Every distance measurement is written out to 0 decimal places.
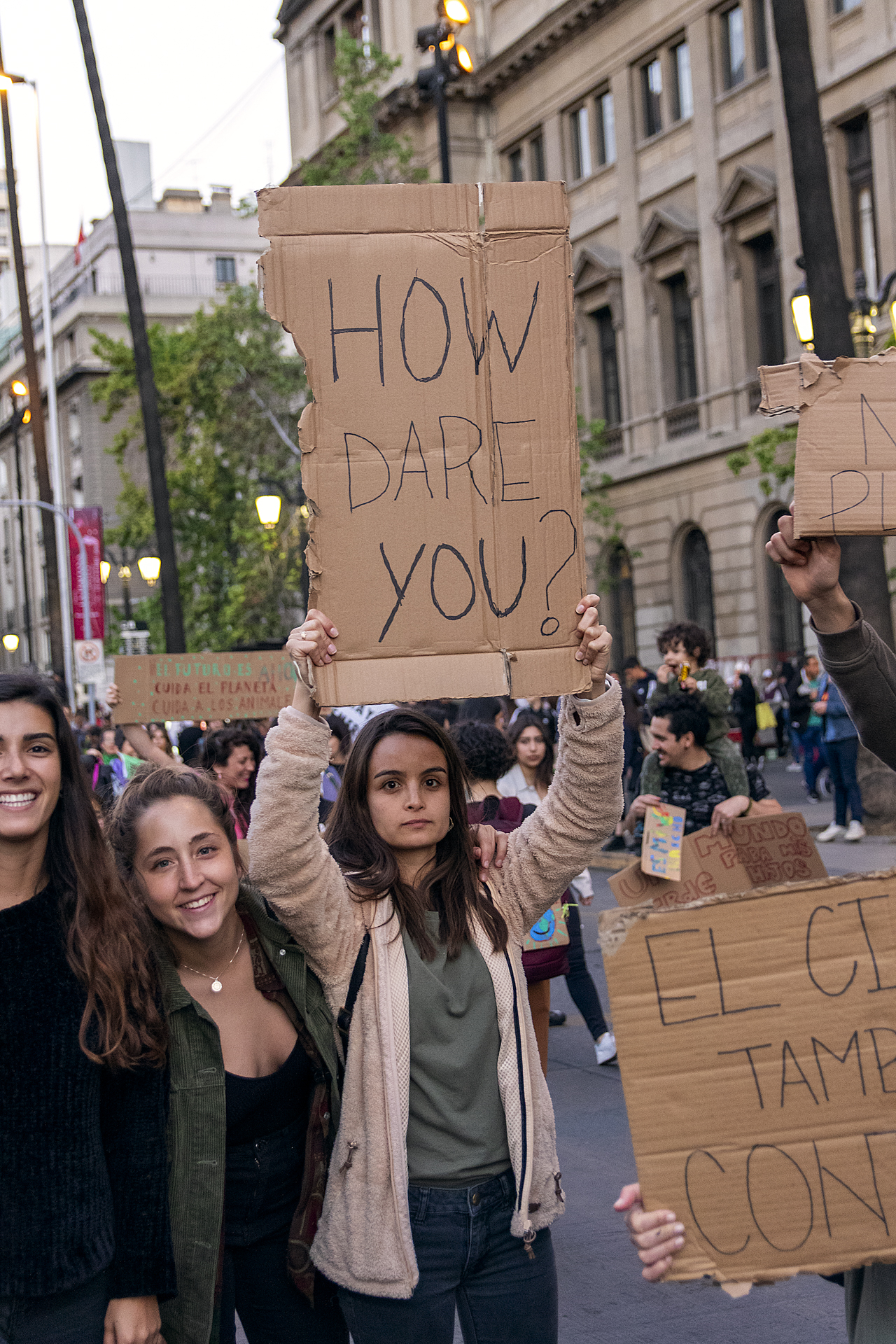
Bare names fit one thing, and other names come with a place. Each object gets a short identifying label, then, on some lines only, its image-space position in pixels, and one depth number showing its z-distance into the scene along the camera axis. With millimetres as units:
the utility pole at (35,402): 29391
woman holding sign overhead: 2777
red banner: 30812
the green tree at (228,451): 31219
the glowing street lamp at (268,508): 18922
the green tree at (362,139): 29172
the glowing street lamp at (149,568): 25891
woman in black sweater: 2549
